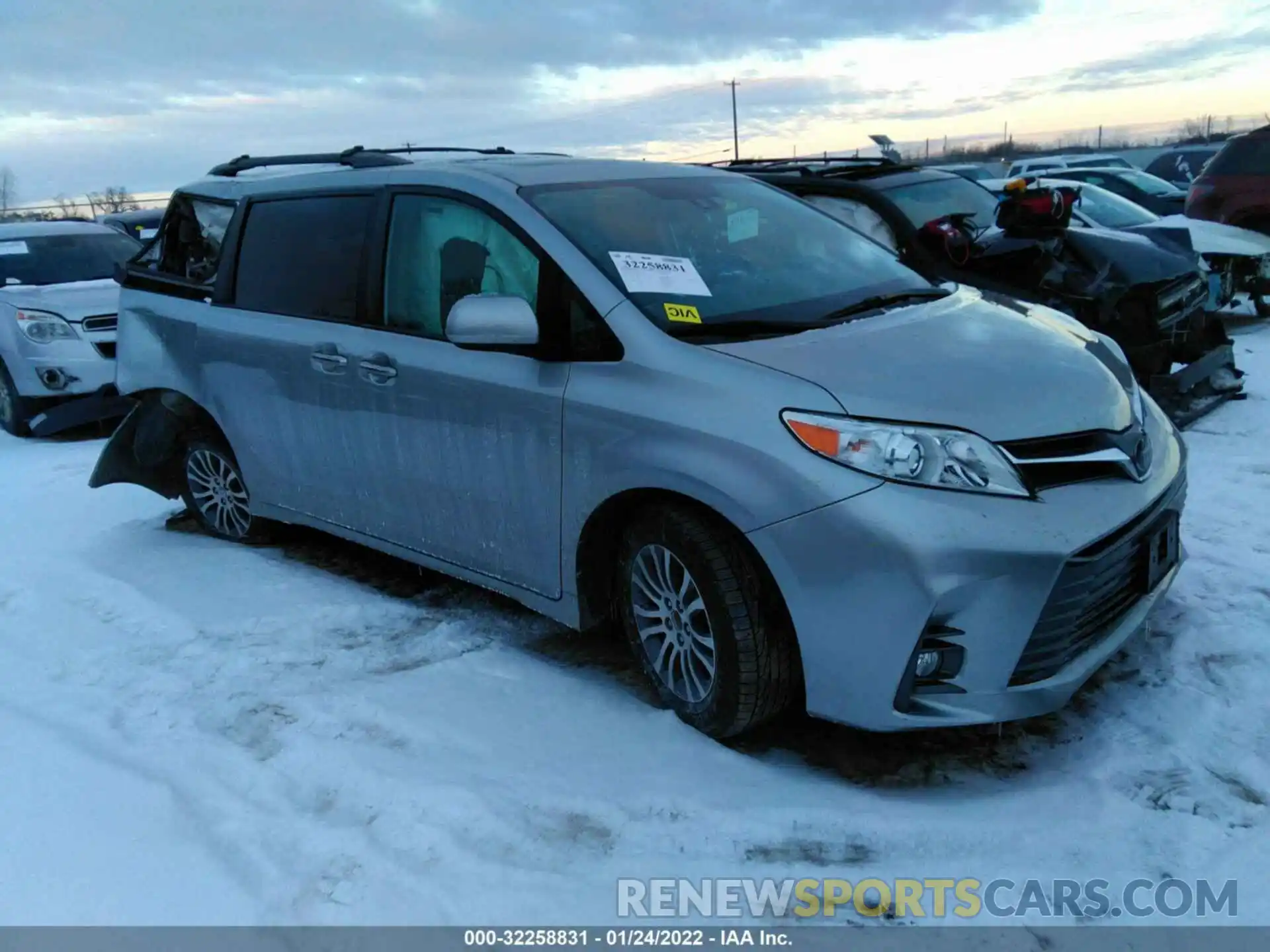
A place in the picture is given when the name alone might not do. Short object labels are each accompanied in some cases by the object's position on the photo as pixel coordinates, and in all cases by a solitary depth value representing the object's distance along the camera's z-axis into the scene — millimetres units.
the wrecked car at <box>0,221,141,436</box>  8305
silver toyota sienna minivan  2795
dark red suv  10664
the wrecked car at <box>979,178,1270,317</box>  8953
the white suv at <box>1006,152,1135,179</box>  21703
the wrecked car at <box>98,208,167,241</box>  19250
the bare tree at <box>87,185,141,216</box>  36166
